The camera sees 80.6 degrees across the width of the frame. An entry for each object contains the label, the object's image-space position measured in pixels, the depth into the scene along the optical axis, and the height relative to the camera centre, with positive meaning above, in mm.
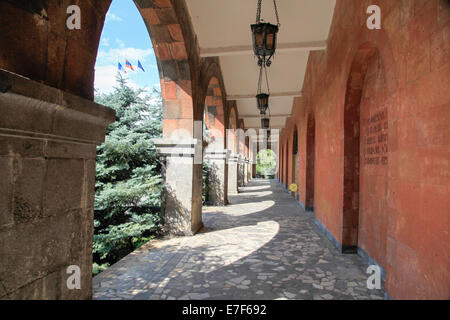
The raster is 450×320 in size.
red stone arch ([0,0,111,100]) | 1431 +736
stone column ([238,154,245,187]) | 15398 -653
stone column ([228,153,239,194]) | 11711 -526
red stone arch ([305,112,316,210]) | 7992 -181
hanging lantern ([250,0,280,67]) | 3449 +1648
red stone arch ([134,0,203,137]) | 4438 +1890
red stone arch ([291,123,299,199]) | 11455 +361
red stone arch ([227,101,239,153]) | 12195 +1283
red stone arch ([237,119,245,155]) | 14031 +1476
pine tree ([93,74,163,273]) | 4484 -568
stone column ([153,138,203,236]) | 4980 -415
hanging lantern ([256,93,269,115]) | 6188 +1458
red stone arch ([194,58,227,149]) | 8183 +1813
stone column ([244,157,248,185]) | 18025 -584
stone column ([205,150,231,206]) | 8656 -542
